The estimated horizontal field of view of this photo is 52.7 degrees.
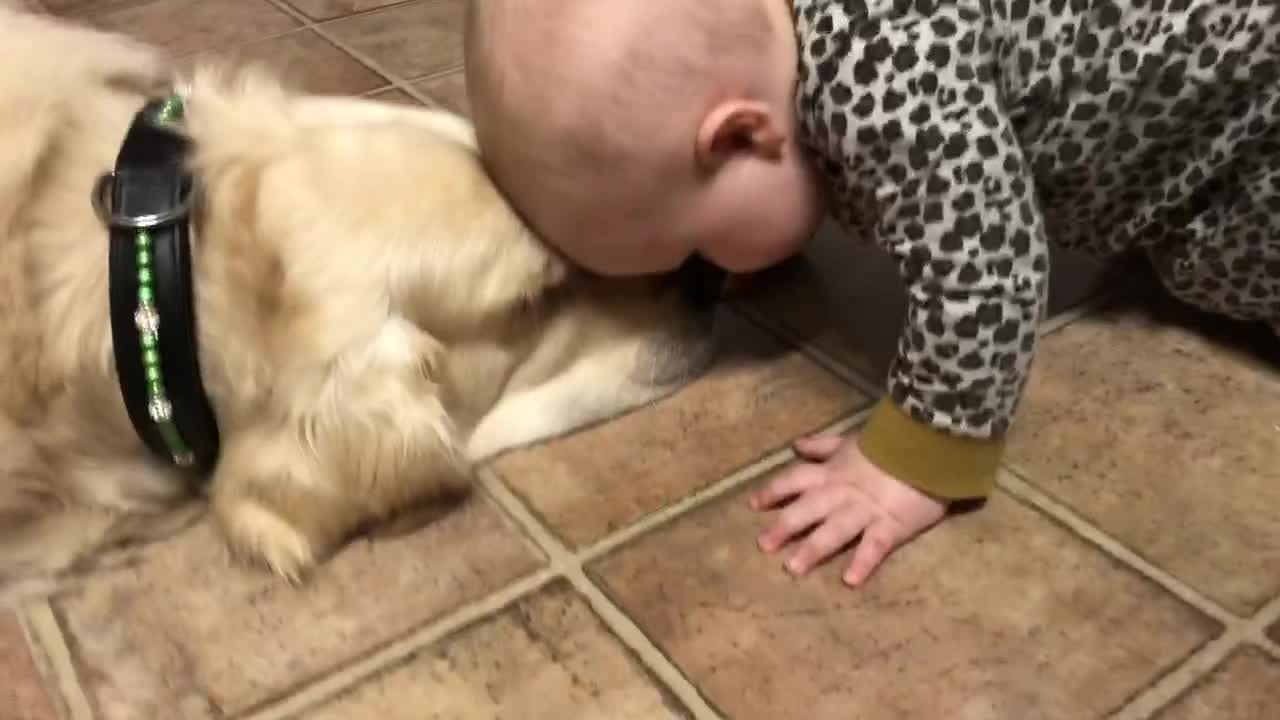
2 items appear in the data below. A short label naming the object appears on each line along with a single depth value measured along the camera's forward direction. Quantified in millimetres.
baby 849
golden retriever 845
